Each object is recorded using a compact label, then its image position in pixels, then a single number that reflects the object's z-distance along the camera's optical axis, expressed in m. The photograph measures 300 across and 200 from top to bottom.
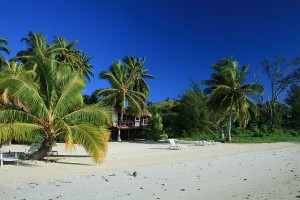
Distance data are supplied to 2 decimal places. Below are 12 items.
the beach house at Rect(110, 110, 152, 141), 27.31
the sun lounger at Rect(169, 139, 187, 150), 16.03
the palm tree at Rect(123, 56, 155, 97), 29.91
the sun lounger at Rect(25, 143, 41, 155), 10.91
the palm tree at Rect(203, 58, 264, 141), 20.84
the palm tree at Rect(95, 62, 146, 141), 24.76
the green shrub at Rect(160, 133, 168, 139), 27.21
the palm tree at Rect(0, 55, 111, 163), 8.82
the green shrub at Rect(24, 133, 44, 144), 18.08
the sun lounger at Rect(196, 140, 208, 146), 18.84
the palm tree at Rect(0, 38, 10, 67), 22.64
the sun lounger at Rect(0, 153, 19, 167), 8.94
